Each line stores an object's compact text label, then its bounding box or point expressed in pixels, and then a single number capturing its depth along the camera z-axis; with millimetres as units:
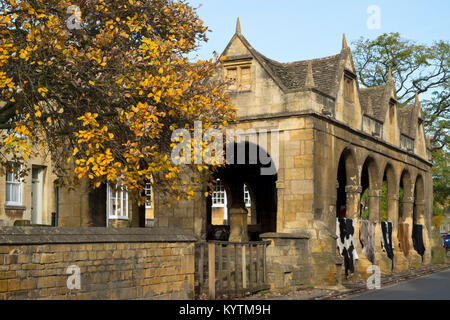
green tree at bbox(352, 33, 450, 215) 44219
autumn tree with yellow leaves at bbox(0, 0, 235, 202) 13047
